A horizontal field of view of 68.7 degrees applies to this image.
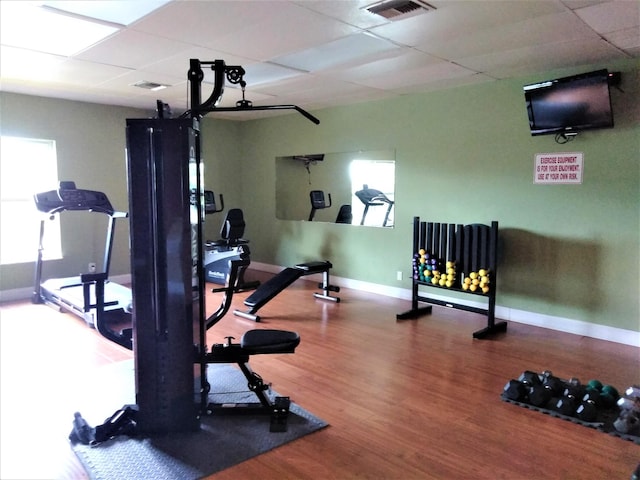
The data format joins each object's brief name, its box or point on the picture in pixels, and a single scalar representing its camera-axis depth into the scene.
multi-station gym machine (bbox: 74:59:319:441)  2.38
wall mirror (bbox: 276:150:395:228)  5.77
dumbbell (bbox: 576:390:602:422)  2.65
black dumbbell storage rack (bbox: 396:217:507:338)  4.28
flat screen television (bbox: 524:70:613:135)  3.78
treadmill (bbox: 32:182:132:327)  4.59
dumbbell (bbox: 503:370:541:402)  2.88
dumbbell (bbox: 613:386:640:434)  2.51
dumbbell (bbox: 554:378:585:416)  2.71
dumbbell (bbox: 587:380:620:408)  2.79
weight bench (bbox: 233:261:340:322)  4.70
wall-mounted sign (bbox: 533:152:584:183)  4.18
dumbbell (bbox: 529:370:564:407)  2.80
